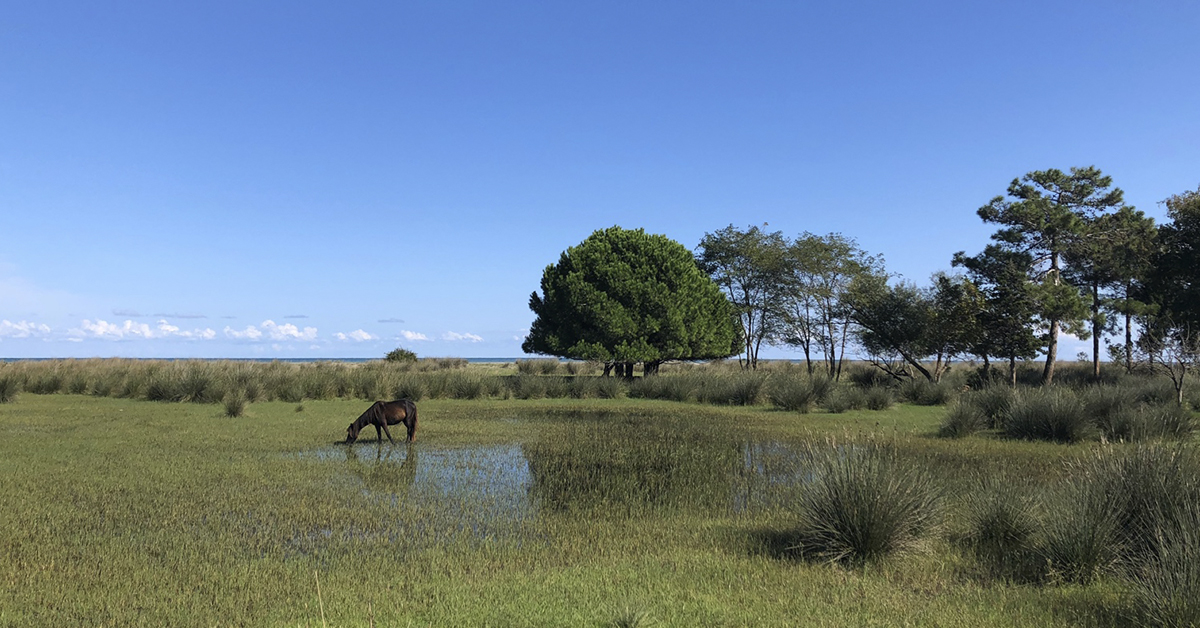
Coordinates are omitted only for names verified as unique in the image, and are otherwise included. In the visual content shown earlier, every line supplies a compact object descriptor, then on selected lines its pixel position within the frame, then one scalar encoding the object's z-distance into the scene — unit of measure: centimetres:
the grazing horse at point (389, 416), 1477
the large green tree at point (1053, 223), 3061
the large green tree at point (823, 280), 4481
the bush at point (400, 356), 5916
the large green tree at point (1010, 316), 3145
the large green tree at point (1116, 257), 3322
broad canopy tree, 3859
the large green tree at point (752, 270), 4803
